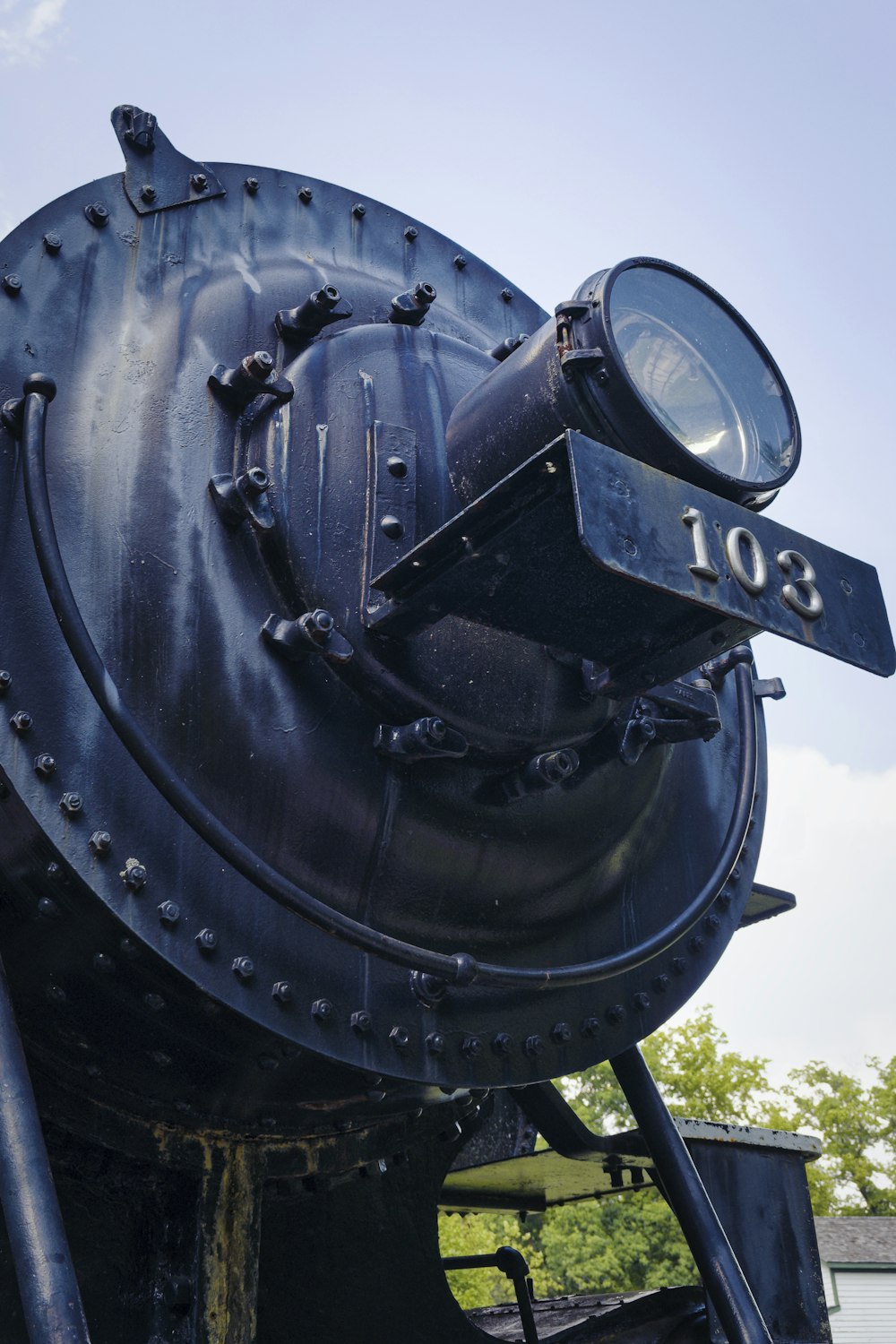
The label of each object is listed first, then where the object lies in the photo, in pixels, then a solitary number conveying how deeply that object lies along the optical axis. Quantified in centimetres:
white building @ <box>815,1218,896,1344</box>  2233
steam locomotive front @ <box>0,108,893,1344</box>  200
